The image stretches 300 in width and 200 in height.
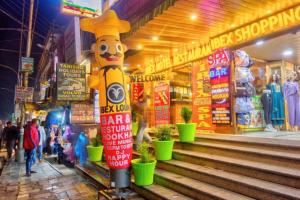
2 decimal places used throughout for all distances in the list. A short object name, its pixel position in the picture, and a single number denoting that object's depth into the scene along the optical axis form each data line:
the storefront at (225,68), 6.73
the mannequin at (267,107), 8.16
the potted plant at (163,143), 6.25
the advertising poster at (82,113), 11.07
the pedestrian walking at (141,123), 7.49
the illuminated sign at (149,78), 9.46
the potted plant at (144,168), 5.49
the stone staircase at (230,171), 3.98
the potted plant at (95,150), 8.46
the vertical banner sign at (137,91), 11.72
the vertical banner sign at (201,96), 8.41
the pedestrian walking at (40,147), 12.45
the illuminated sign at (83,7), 9.50
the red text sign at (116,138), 5.27
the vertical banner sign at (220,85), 7.31
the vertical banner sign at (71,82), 10.62
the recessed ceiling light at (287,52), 9.43
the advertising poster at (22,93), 12.91
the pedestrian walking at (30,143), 9.12
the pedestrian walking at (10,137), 13.96
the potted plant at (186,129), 6.56
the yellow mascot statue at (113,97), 5.30
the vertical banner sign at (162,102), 10.19
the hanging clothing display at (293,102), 8.33
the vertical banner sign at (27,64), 14.01
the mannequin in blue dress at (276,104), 8.09
